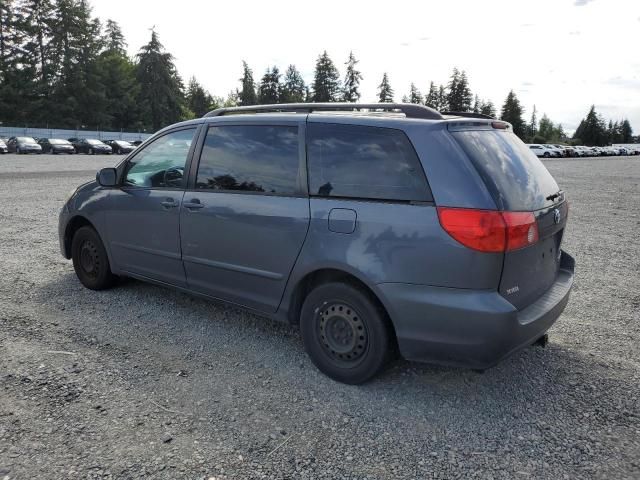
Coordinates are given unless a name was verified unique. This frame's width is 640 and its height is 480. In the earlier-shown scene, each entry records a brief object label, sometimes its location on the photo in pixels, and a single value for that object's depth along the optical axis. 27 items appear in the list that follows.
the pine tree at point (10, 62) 62.16
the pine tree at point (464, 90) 97.31
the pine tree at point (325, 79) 98.88
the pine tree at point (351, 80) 105.12
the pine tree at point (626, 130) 140.75
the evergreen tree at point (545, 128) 126.56
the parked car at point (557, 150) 57.71
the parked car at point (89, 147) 42.84
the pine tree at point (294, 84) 104.74
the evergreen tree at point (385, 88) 108.56
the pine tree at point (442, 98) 100.68
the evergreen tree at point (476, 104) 102.19
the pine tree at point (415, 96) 106.74
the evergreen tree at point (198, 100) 96.00
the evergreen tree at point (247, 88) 99.31
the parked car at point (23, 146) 38.34
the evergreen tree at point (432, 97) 104.85
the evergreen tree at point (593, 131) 109.81
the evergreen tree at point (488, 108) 97.06
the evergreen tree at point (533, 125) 132.81
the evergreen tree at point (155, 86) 80.50
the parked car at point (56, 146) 40.50
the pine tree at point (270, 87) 99.88
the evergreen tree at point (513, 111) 96.29
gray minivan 2.90
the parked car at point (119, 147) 44.72
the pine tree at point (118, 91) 73.00
